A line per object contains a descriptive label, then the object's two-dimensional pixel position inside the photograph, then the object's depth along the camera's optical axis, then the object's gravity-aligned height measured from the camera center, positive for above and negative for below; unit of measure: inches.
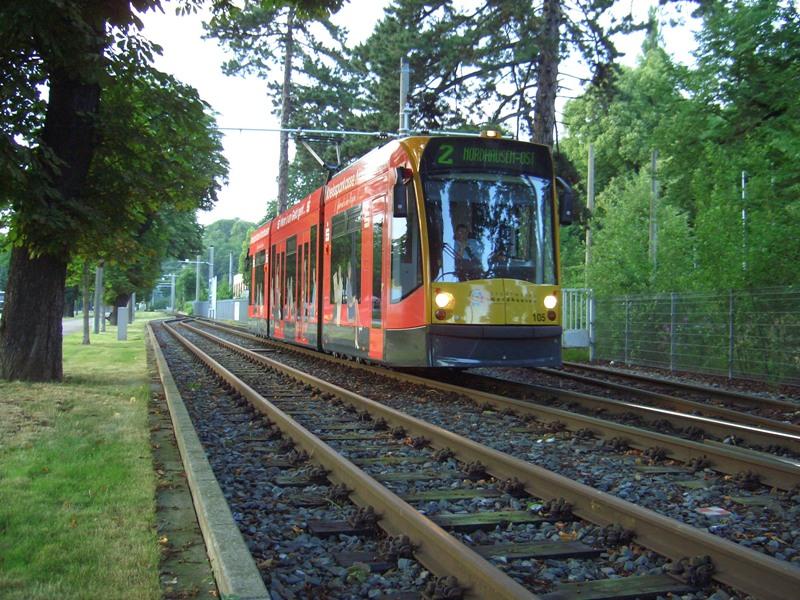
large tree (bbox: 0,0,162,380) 404.2 +88.2
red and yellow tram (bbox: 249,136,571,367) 411.8 +28.1
